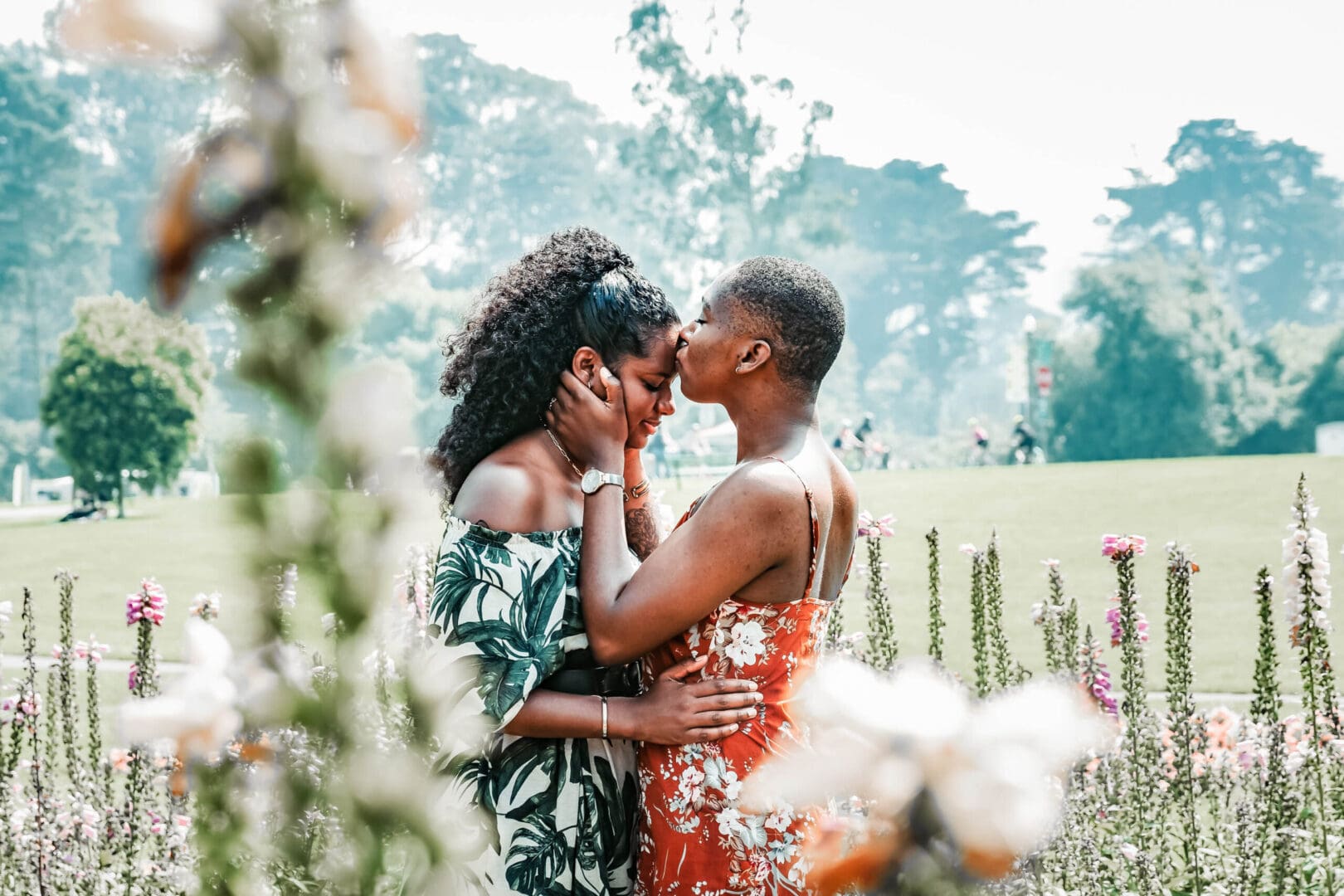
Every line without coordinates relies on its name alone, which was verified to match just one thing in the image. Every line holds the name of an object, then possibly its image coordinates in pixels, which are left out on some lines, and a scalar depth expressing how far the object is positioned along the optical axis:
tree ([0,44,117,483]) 49.84
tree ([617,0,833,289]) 55.84
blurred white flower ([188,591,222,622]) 5.00
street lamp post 41.91
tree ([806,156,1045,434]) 73.69
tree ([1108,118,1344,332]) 75.44
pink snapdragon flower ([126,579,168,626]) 4.99
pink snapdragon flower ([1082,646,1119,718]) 5.63
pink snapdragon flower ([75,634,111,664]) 6.06
